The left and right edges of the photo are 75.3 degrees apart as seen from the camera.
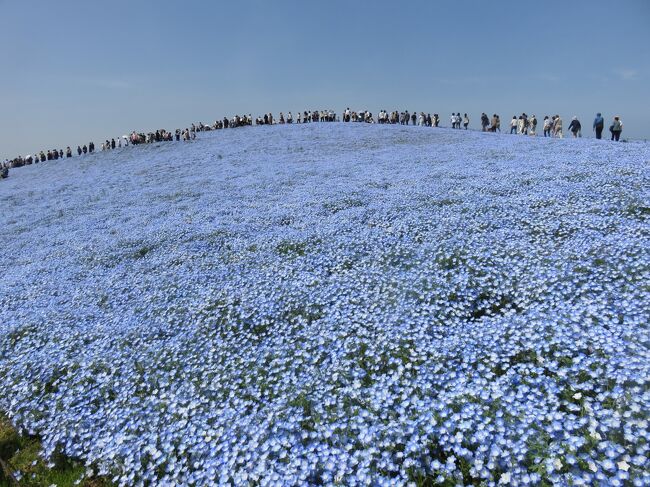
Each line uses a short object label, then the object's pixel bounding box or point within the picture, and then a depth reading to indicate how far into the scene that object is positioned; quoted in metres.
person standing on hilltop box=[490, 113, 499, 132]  31.83
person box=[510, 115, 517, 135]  30.05
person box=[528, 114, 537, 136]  27.41
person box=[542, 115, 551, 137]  26.83
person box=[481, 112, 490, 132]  32.69
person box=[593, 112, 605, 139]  23.08
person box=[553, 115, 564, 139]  25.27
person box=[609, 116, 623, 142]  21.94
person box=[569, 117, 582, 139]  24.44
